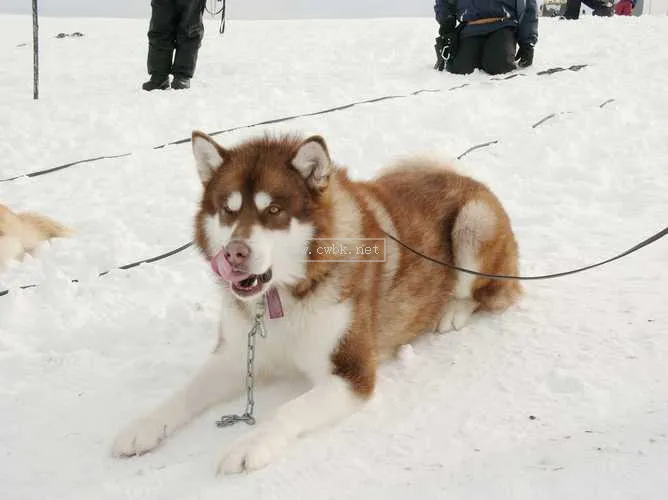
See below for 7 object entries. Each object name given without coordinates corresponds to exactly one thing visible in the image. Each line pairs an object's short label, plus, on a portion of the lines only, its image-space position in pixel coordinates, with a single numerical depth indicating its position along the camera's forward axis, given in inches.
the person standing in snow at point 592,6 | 655.1
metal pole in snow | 300.1
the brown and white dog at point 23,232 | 154.7
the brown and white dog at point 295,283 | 86.7
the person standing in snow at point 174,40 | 313.0
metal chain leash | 92.4
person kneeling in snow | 334.6
